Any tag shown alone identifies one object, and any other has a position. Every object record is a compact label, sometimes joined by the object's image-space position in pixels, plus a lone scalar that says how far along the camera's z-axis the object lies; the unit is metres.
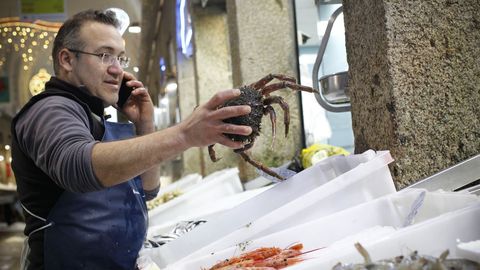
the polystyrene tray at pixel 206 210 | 3.12
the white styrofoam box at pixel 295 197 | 1.83
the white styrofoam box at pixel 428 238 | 1.26
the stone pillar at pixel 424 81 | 2.00
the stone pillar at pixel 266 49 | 4.77
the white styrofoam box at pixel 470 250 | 1.09
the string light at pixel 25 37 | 9.11
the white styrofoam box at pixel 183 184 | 5.56
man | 1.58
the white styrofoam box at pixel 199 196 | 3.94
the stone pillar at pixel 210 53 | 6.70
